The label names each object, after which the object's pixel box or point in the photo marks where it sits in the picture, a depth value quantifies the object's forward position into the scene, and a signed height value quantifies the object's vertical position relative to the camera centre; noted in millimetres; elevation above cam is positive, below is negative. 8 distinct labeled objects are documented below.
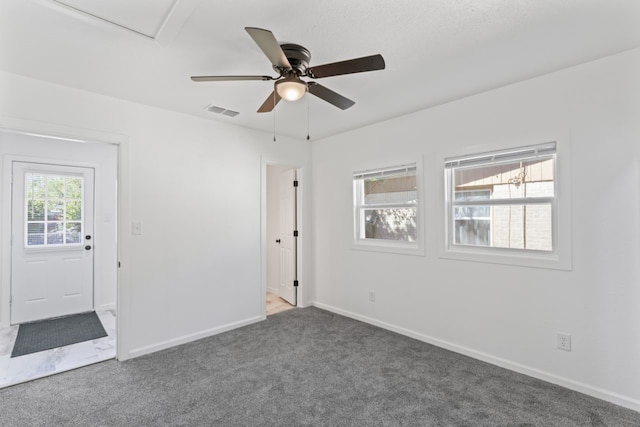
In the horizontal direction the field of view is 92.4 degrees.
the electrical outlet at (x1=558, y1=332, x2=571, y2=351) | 2400 -996
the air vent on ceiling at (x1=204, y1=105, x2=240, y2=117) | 3170 +1113
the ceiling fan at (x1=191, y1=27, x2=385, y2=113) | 1602 +855
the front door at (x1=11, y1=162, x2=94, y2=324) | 3912 -353
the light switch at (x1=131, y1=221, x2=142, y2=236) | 3002 -129
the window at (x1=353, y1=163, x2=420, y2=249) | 3543 +101
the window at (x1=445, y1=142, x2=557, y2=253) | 2580 +142
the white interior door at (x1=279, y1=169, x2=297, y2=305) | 4617 -329
